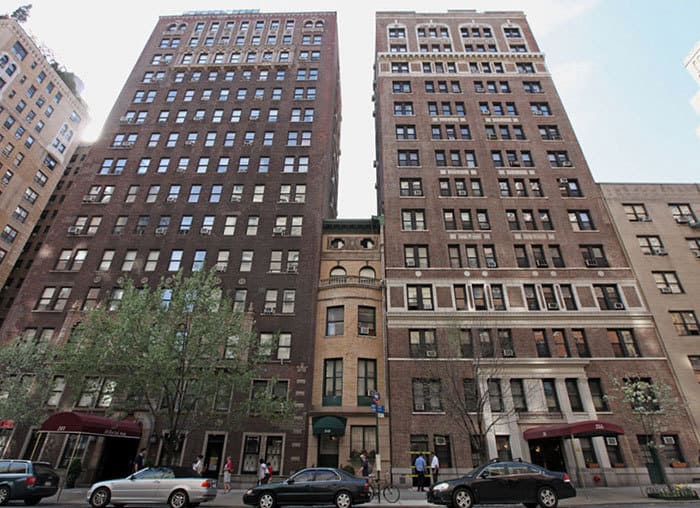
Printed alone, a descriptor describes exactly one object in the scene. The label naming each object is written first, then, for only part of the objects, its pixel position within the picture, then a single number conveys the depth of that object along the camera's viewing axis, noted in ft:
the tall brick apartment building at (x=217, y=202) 100.07
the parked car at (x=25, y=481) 57.06
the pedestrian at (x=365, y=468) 73.20
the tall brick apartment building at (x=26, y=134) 186.39
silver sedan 53.78
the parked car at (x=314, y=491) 51.37
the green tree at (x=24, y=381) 85.05
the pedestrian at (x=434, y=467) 75.82
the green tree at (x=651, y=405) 73.56
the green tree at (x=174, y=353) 66.95
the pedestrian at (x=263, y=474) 72.69
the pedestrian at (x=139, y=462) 77.88
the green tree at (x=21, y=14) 235.73
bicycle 60.80
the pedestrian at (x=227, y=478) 74.73
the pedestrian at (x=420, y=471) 73.51
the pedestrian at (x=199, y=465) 77.00
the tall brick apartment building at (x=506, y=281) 88.28
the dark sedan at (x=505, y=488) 50.90
